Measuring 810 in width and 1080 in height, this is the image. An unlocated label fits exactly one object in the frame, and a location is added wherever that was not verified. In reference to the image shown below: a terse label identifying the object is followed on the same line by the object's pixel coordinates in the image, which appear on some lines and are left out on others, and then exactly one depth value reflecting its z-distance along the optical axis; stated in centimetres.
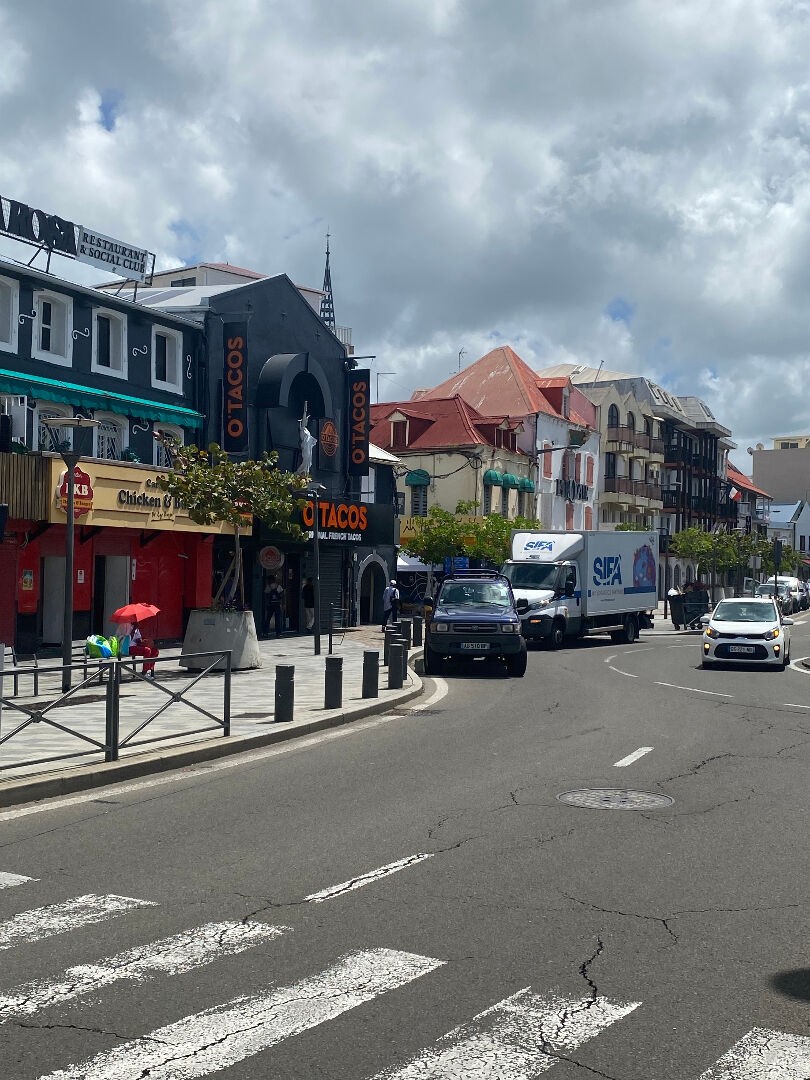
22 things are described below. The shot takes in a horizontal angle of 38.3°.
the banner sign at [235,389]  3266
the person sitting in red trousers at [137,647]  1866
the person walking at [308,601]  3681
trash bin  4725
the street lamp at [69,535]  1748
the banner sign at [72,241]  2759
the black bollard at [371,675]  1764
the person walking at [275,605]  3462
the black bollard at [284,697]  1437
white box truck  3170
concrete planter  2214
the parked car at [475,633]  2302
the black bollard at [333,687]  1608
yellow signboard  2503
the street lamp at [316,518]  2596
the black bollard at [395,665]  1917
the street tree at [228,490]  2255
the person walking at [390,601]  3769
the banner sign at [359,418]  3950
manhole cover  965
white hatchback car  2533
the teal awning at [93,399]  2580
